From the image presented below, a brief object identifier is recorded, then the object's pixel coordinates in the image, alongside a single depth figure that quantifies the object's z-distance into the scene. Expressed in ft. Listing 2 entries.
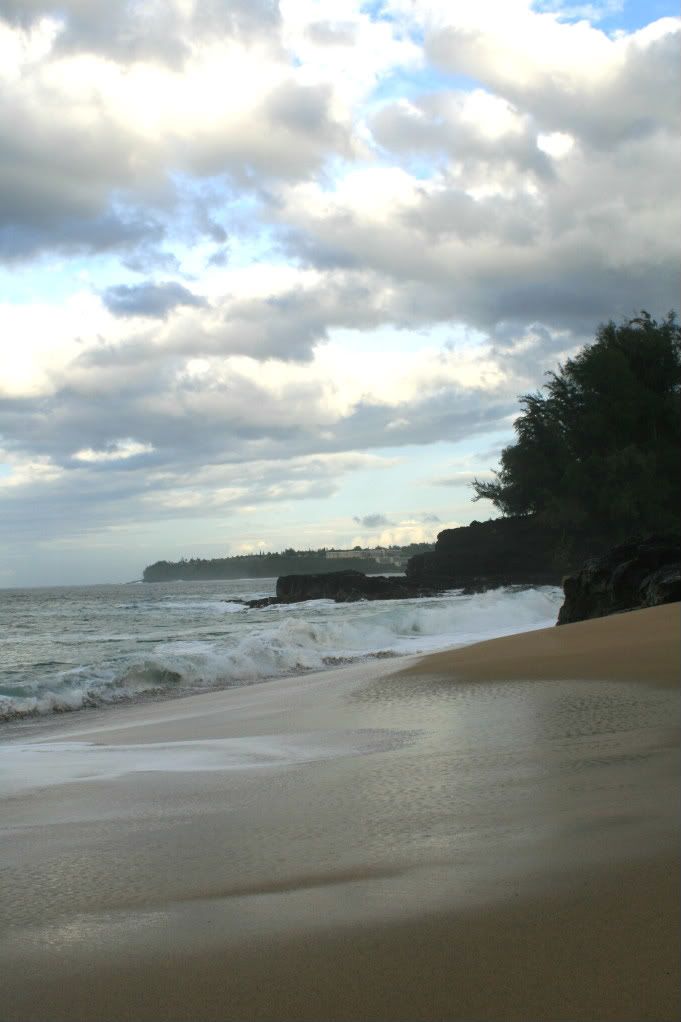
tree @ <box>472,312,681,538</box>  135.13
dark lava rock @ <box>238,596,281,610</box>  162.26
